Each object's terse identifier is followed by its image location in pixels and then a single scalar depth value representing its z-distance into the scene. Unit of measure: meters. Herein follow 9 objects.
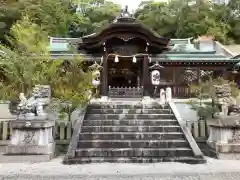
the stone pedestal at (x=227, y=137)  5.70
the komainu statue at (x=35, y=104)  5.74
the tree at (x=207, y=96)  7.02
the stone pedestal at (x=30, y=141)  5.47
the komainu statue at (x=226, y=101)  6.02
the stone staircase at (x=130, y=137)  5.57
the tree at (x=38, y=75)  7.02
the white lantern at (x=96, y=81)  10.13
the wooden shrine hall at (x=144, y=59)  11.75
